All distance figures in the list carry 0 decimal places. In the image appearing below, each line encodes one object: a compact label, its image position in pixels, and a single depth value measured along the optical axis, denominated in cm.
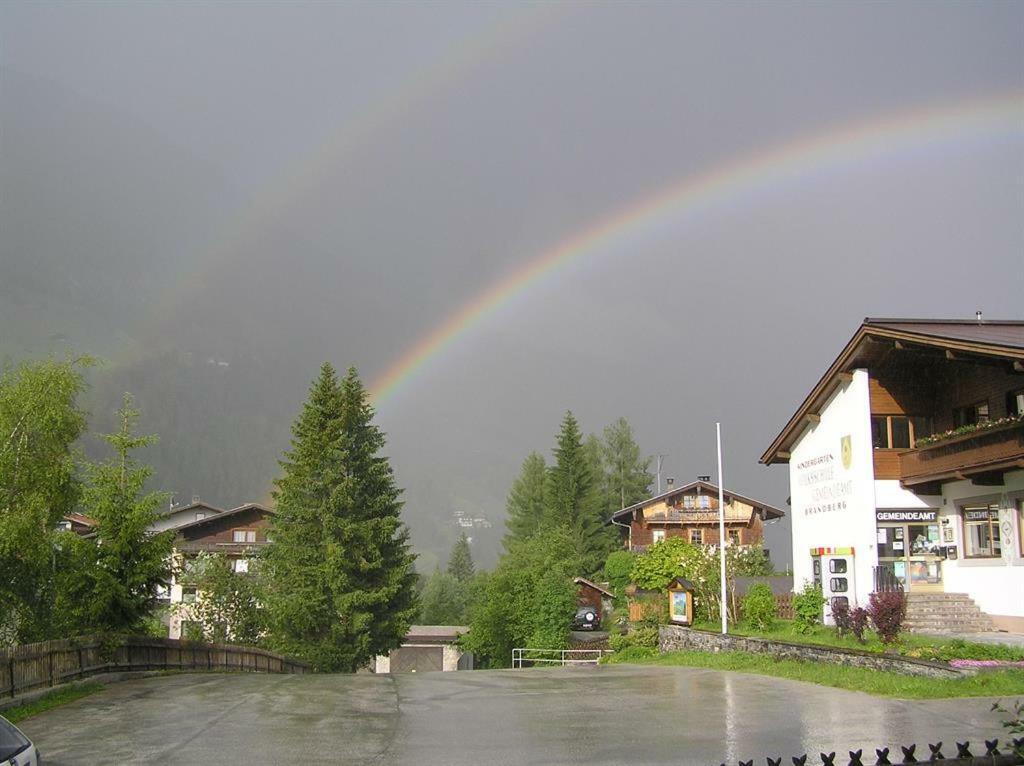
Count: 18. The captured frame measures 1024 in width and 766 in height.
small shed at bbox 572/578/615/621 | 7288
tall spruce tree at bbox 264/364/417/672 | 4631
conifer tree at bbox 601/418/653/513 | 10400
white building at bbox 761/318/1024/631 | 2698
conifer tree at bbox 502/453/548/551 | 10294
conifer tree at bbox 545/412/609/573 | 9181
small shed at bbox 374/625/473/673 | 7331
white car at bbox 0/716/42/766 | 907
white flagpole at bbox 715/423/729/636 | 2936
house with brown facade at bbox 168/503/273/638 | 6956
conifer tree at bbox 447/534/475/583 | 18275
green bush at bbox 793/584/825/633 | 2664
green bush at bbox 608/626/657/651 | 3591
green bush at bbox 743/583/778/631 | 3017
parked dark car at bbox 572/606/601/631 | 6669
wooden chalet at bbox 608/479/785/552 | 7556
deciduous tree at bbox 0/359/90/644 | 2281
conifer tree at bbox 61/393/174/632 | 2158
